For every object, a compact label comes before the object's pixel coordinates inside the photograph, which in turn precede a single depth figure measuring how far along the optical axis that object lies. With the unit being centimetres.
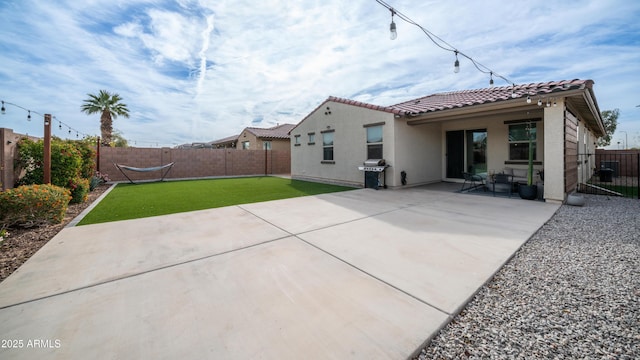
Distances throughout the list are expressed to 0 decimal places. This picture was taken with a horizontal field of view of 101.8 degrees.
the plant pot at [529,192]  696
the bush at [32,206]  420
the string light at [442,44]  562
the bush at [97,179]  970
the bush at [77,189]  664
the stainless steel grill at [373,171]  947
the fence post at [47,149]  588
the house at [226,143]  2753
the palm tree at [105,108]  1762
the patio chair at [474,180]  823
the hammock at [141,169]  1255
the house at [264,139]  2180
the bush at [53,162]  598
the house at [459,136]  644
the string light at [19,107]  766
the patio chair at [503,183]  770
